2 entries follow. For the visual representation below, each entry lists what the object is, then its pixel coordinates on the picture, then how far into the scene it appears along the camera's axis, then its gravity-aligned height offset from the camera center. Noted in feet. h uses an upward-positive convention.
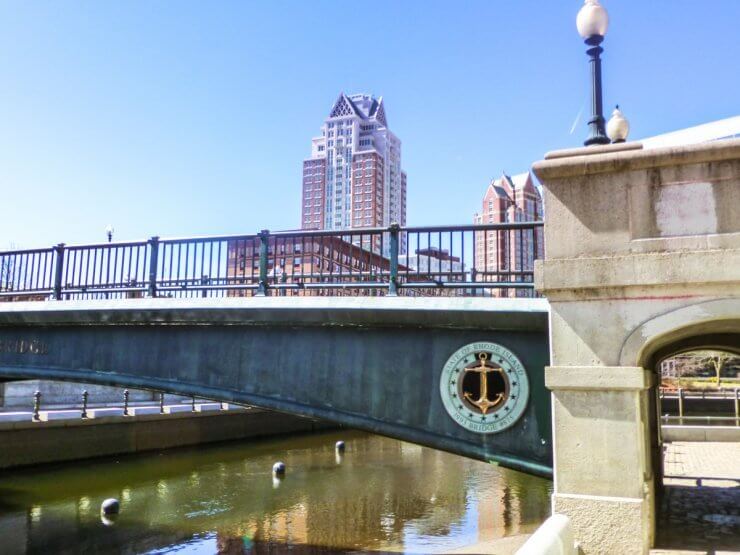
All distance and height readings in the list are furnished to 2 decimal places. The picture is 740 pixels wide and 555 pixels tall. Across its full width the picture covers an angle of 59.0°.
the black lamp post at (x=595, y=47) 23.47 +11.08
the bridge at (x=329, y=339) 25.14 +0.28
